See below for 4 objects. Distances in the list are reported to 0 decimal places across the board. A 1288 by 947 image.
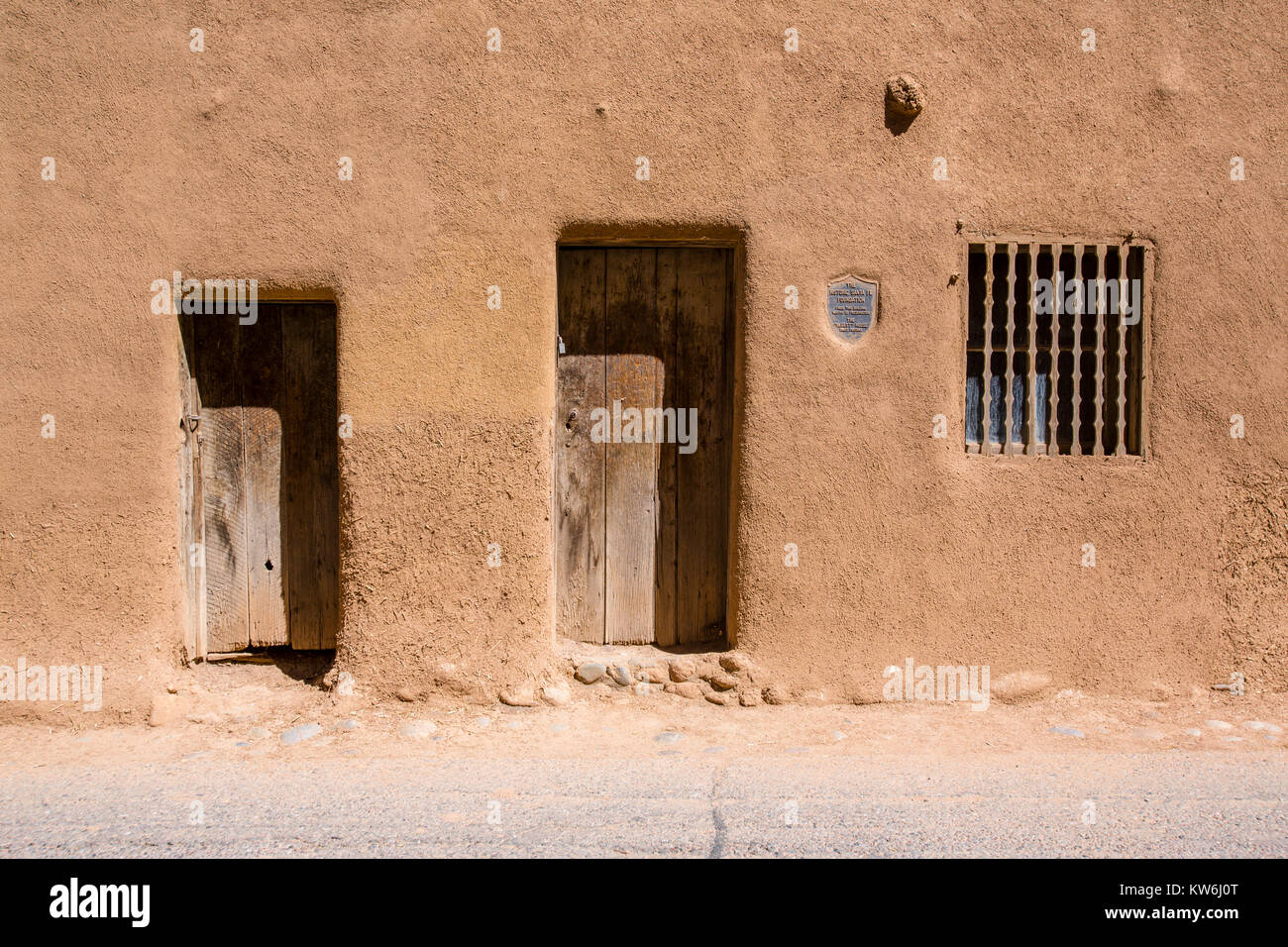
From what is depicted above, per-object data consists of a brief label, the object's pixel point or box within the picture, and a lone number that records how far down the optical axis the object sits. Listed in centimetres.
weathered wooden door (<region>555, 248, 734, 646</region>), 474
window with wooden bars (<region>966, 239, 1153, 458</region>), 462
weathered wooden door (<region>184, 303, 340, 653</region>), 465
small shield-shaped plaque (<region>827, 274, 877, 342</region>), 451
